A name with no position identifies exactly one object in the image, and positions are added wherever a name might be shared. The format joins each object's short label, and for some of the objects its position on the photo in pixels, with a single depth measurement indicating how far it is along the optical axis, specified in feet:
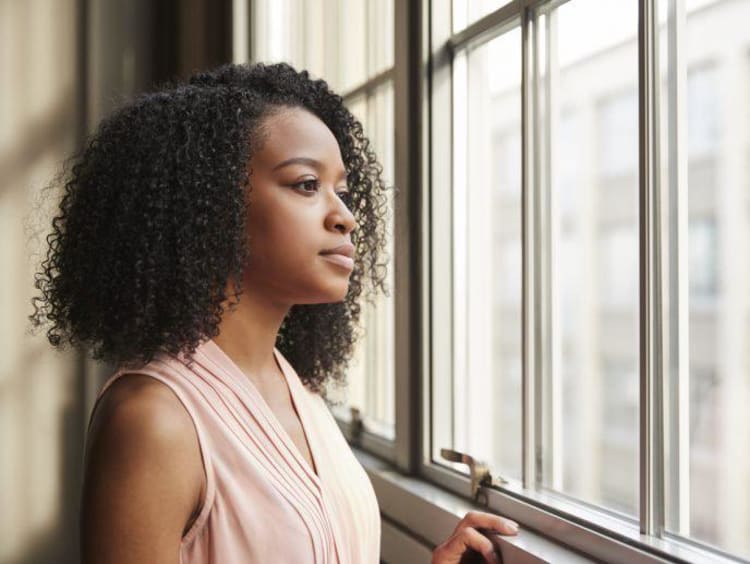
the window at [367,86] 6.15
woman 2.90
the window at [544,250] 3.54
